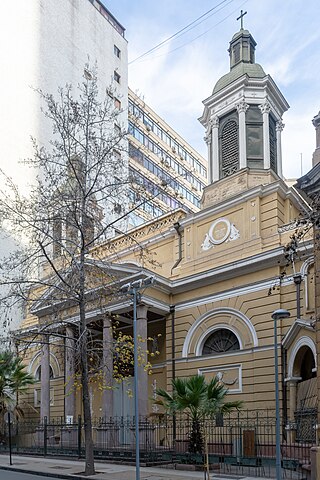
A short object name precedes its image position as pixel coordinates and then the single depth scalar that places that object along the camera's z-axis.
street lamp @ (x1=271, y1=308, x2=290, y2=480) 14.26
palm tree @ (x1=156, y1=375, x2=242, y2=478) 18.75
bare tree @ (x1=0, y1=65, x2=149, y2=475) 19.72
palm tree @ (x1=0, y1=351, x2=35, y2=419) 31.66
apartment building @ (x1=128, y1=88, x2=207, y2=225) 52.88
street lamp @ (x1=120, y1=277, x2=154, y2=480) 16.56
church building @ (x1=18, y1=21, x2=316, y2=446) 22.53
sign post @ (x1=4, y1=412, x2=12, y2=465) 23.15
